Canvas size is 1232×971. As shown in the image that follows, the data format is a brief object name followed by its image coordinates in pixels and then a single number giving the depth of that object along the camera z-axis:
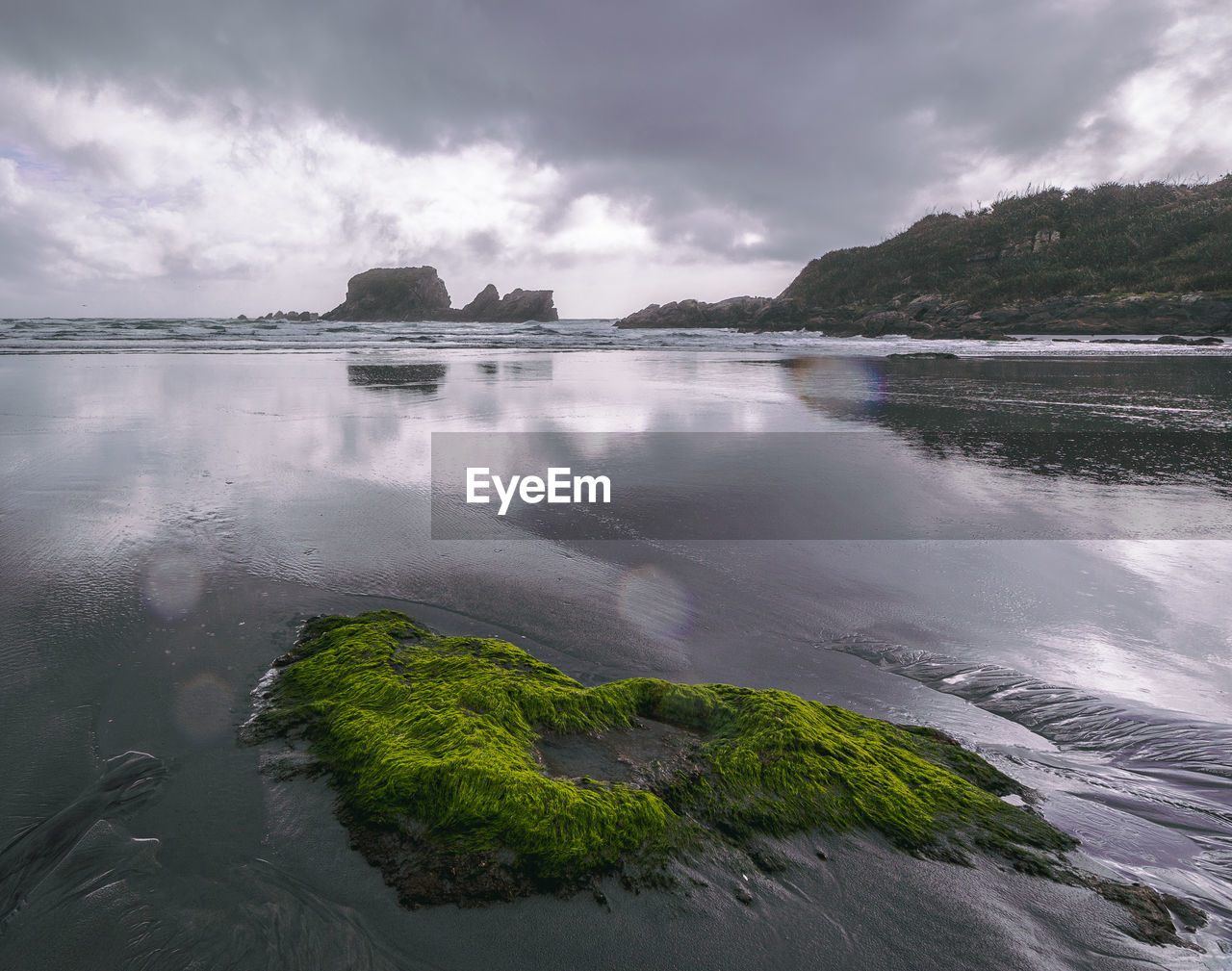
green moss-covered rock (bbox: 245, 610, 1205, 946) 2.31
